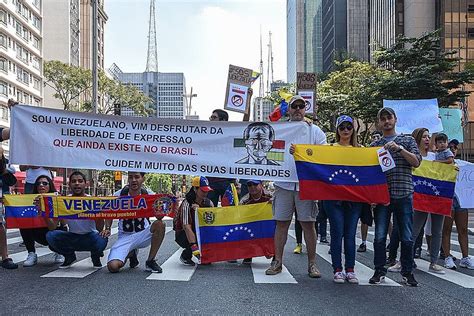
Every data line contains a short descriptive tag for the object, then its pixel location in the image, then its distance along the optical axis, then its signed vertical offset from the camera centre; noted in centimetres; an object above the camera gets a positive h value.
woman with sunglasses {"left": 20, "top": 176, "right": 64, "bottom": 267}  729 -113
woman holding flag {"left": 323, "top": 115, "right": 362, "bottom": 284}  632 -76
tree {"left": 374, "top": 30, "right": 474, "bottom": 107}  3086 +436
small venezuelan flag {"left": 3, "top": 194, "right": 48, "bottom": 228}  754 -76
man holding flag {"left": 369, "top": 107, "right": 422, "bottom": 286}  625 -63
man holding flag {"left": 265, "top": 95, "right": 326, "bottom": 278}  664 -65
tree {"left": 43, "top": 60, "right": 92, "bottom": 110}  5509 +770
